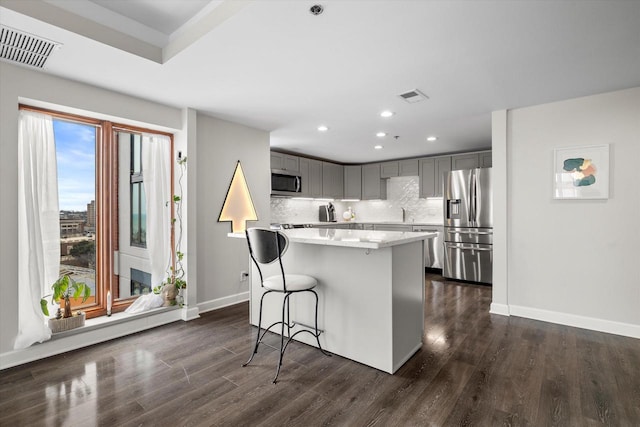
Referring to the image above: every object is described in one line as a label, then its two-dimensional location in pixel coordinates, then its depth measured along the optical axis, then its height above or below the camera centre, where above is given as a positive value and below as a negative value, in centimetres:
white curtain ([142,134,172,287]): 355 +17
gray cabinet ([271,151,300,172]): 589 +99
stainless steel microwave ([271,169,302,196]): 577 +58
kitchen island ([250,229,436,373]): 233 -63
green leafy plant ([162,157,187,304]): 362 -39
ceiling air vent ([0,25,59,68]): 211 +119
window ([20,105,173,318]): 301 +6
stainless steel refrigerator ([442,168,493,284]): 504 -21
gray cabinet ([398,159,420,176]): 669 +96
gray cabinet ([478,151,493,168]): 574 +96
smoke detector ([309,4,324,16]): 183 +118
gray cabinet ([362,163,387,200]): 732 +68
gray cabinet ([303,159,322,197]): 670 +75
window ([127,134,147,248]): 346 +18
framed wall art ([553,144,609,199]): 317 +40
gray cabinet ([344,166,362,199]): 760 +75
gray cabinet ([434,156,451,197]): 623 +84
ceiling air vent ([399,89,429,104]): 311 +117
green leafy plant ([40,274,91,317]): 273 -69
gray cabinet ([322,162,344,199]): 710 +76
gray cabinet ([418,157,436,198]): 641 +72
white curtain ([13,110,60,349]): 262 -6
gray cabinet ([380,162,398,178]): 701 +97
